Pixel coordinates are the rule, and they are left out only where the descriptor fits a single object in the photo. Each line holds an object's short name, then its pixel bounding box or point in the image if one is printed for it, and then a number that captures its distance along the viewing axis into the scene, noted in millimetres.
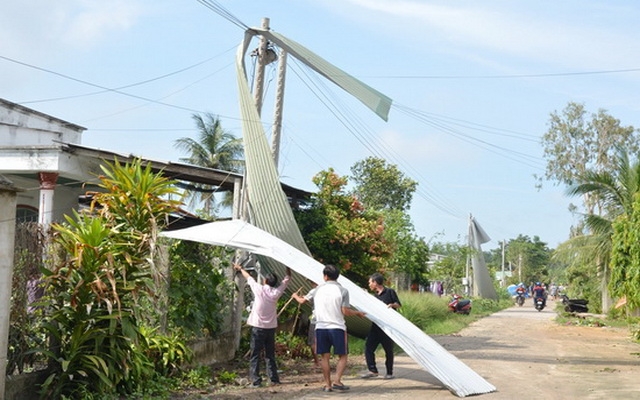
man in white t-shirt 9961
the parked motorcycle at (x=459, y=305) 29880
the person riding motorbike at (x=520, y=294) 44844
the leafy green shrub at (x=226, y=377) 10656
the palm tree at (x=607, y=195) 20672
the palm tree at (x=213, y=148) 40281
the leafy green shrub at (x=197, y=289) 10836
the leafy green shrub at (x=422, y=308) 21875
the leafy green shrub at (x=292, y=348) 13234
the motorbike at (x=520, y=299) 44844
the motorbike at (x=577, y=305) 30938
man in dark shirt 11328
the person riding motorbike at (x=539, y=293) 38438
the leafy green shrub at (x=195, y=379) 10016
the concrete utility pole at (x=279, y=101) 16641
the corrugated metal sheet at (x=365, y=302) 10156
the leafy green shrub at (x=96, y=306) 8000
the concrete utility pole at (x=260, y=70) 13785
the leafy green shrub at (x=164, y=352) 9867
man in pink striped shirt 10570
